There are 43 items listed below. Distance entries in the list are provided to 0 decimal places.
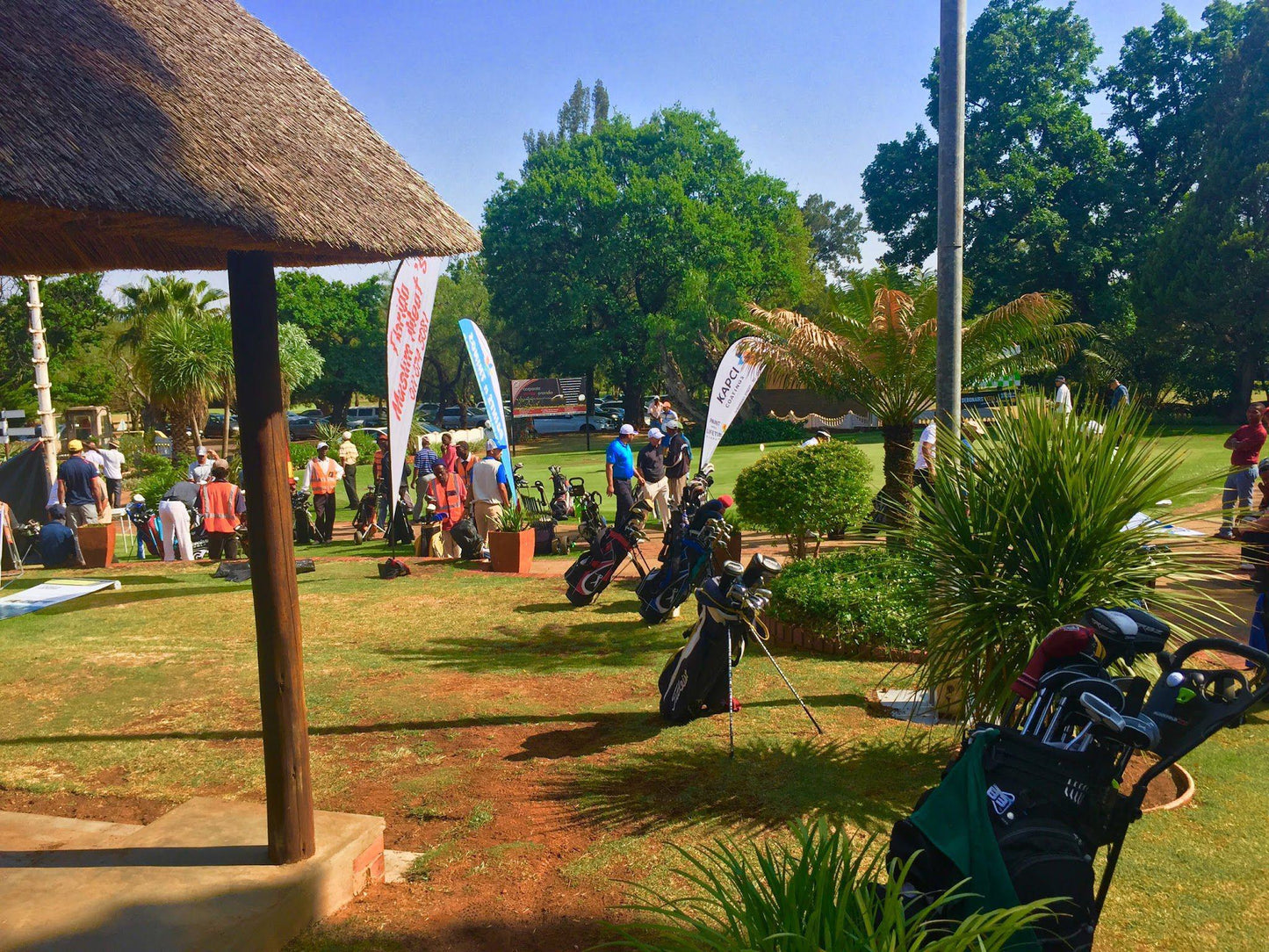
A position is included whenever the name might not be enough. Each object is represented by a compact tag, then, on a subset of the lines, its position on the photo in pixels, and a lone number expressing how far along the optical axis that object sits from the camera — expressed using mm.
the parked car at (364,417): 51188
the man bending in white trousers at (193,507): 15700
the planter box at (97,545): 13953
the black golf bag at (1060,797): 2912
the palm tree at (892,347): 11469
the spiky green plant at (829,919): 2656
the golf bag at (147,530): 16125
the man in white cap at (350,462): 20148
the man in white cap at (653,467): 15164
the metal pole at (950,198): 6195
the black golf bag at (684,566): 8836
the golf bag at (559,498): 16953
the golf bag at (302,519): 17016
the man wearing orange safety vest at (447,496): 14281
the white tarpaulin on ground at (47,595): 10906
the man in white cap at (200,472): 16109
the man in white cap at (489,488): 14039
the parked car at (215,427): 52781
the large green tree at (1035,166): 37094
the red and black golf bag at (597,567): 10602
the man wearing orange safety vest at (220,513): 14438
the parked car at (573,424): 47969
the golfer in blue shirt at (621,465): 14156
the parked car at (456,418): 51281
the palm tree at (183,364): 29734
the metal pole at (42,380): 17844
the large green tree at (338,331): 56688
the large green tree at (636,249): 43844
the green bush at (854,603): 8172
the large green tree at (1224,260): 30422
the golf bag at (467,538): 13914
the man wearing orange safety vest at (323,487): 16812
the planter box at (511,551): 12914
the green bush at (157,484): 18078
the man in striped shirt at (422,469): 15870
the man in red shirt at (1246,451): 13336
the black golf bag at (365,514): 17297
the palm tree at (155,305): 34844
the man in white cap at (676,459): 15695
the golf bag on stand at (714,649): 6238
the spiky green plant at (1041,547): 4977
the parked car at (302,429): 47562
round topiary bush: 10750
